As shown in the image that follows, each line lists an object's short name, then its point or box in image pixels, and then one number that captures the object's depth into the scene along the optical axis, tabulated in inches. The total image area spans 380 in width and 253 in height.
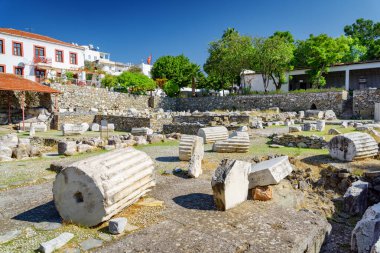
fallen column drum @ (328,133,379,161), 359.6
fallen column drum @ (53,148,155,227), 171.9
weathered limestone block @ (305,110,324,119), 959.2
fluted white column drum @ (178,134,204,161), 360.8
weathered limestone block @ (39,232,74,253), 145.0
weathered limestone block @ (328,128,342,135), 561.6
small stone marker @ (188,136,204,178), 291.6
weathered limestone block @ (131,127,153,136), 737.0
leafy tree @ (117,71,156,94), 1438.2
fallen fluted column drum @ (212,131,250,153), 418.9
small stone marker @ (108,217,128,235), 165.3
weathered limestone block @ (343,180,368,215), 273.7
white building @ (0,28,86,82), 1278.3
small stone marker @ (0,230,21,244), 158.1
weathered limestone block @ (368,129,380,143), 488.0
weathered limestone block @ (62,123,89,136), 736.3
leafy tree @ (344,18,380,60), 1884.6
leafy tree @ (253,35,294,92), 1253.7
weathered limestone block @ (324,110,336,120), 976.3
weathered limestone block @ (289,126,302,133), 613.6
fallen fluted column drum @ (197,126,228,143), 511.5
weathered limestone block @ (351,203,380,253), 175.5
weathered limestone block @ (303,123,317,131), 657.0
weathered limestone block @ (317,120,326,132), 651.0
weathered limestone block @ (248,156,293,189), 225.3
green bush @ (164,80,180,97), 1573.6
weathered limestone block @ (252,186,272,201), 224.1
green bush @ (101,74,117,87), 1497.3
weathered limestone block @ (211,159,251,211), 195.3
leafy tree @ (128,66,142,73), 2899.6
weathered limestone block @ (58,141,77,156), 433.4
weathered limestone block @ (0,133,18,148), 485.7
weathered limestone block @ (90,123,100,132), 887.5
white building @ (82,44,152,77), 3185.5
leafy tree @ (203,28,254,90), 1323.8
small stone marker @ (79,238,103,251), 152.4
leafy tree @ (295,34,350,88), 1249.9
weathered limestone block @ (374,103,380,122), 916.2
